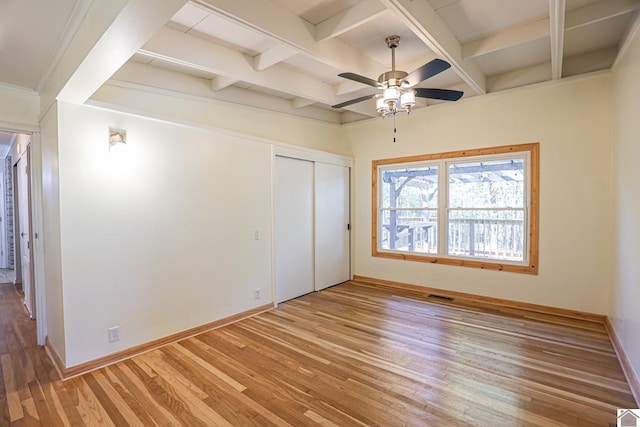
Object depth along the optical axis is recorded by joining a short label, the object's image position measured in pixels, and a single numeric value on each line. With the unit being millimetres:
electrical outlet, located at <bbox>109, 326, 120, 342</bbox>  2809
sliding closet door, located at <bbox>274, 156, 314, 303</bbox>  4352
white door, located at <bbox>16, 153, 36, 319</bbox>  3857
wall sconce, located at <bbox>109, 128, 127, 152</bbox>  2758
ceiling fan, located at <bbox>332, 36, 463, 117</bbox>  2646
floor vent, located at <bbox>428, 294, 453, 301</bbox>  4461
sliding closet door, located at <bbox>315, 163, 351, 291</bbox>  4992
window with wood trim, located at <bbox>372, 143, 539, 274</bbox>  4004
